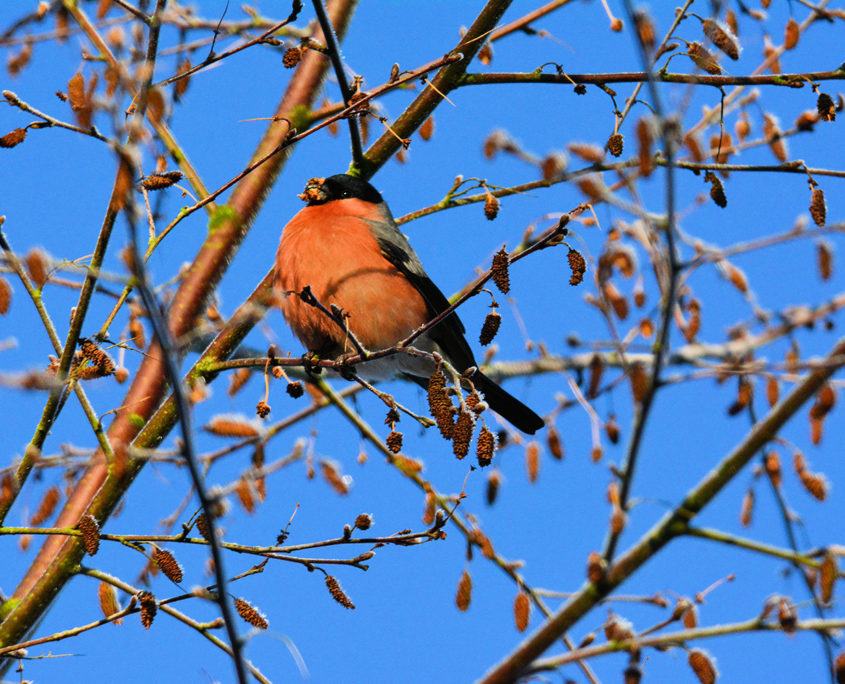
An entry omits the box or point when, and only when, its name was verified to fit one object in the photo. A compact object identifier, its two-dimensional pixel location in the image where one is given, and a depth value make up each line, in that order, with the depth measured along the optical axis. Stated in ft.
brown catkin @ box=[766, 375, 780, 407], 22.76
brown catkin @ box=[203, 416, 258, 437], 17.88
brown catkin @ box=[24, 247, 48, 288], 15.66
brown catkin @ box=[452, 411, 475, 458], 14.51
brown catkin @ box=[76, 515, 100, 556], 15.05
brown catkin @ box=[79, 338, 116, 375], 15.76
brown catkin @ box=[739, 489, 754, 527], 21.56
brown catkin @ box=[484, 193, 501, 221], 18.33
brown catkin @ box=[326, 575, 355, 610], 15.37
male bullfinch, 24.94
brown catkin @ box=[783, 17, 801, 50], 22.68
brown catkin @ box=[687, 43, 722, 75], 17.56
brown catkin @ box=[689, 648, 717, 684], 15.76
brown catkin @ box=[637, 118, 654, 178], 11.58
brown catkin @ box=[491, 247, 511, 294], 13.46
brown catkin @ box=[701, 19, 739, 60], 16.93
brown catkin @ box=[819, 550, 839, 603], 16.93
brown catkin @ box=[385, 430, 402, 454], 15.76
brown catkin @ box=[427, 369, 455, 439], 14.85
